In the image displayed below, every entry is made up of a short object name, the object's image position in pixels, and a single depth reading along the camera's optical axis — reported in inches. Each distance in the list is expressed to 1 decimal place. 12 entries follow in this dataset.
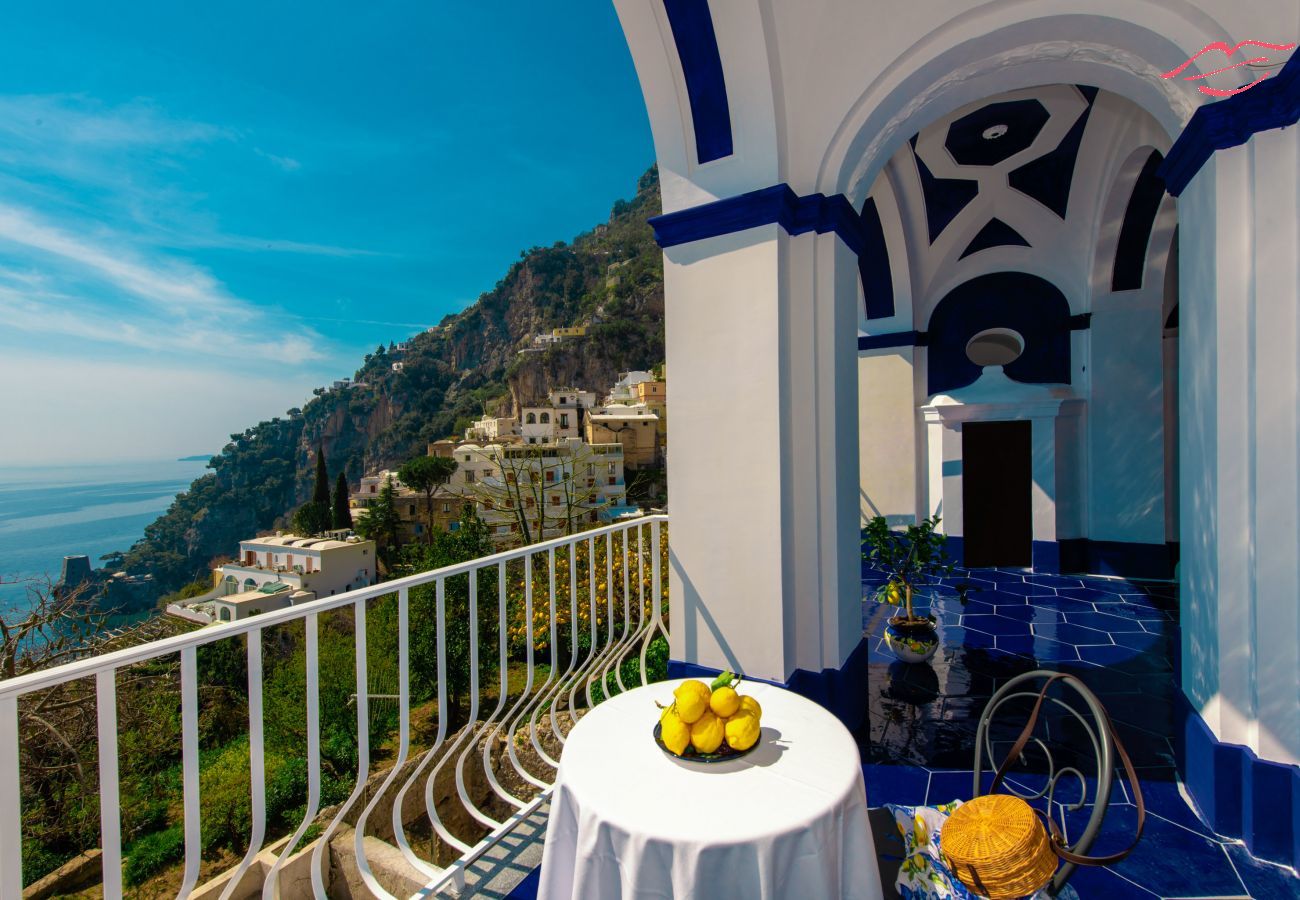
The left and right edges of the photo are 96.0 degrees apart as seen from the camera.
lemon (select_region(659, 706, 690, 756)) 53.8
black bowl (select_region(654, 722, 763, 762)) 53.2
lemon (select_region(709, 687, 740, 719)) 55.7
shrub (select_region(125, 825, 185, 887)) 386.3
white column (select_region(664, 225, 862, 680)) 108.2
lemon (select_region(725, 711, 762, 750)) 54.0
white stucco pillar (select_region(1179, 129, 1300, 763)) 77.7
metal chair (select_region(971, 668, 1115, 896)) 41.3
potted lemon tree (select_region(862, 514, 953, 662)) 141.9
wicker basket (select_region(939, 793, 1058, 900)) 48.4
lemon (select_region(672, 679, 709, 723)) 54.6
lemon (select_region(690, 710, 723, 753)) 53.6
